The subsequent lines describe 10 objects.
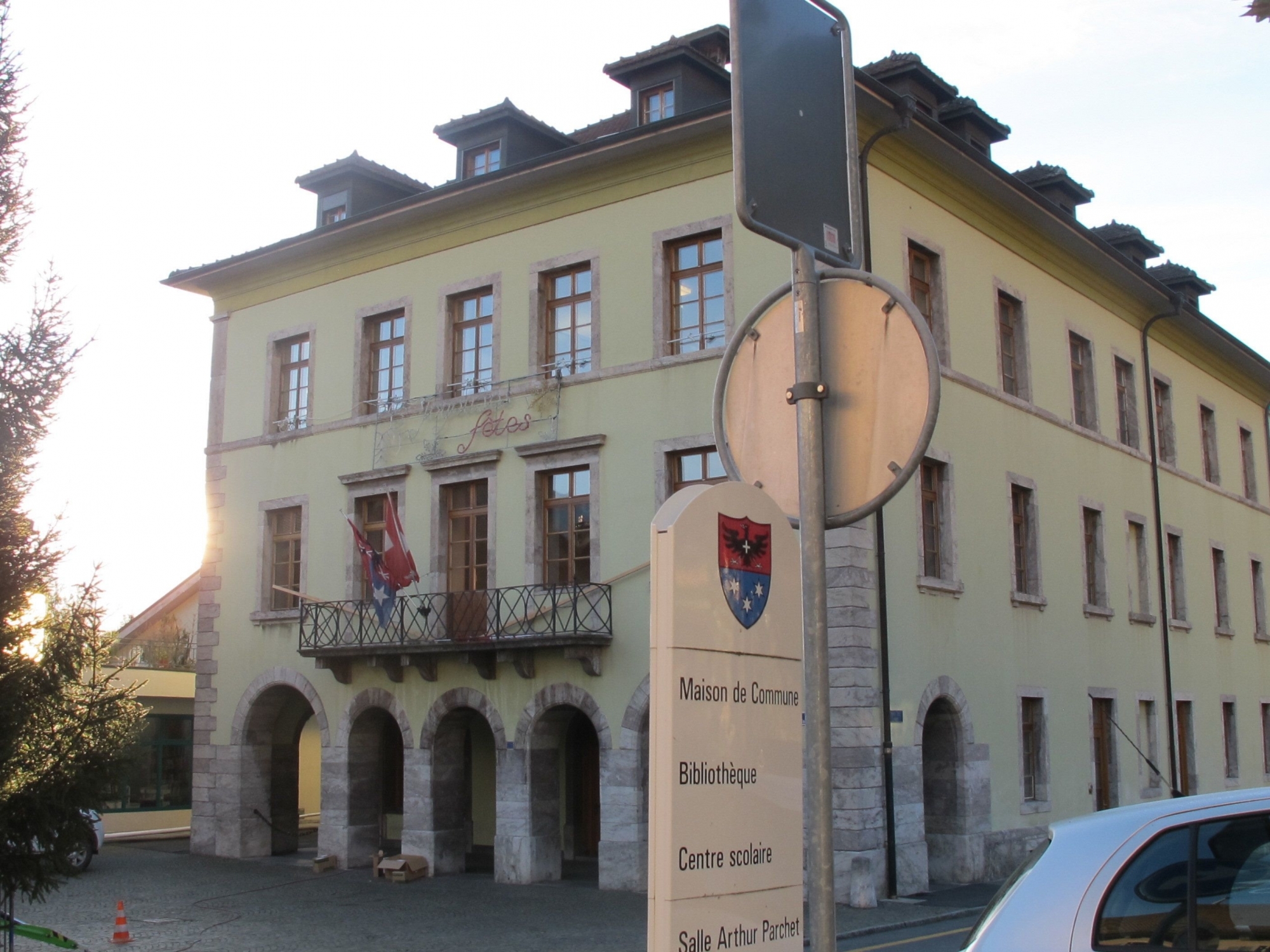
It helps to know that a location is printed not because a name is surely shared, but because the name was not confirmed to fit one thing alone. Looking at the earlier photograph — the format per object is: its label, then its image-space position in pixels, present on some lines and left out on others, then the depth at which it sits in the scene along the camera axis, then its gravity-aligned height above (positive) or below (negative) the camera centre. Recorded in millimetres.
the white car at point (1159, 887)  3811 -462
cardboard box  21656 -2238
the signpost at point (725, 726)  2955 -9
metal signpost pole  3166 +283
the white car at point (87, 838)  12992 -1079
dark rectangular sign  3441 +1522
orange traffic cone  15633 -2282
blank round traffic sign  3441 +831
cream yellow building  20469 +3738
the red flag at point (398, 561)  21141 +2446
